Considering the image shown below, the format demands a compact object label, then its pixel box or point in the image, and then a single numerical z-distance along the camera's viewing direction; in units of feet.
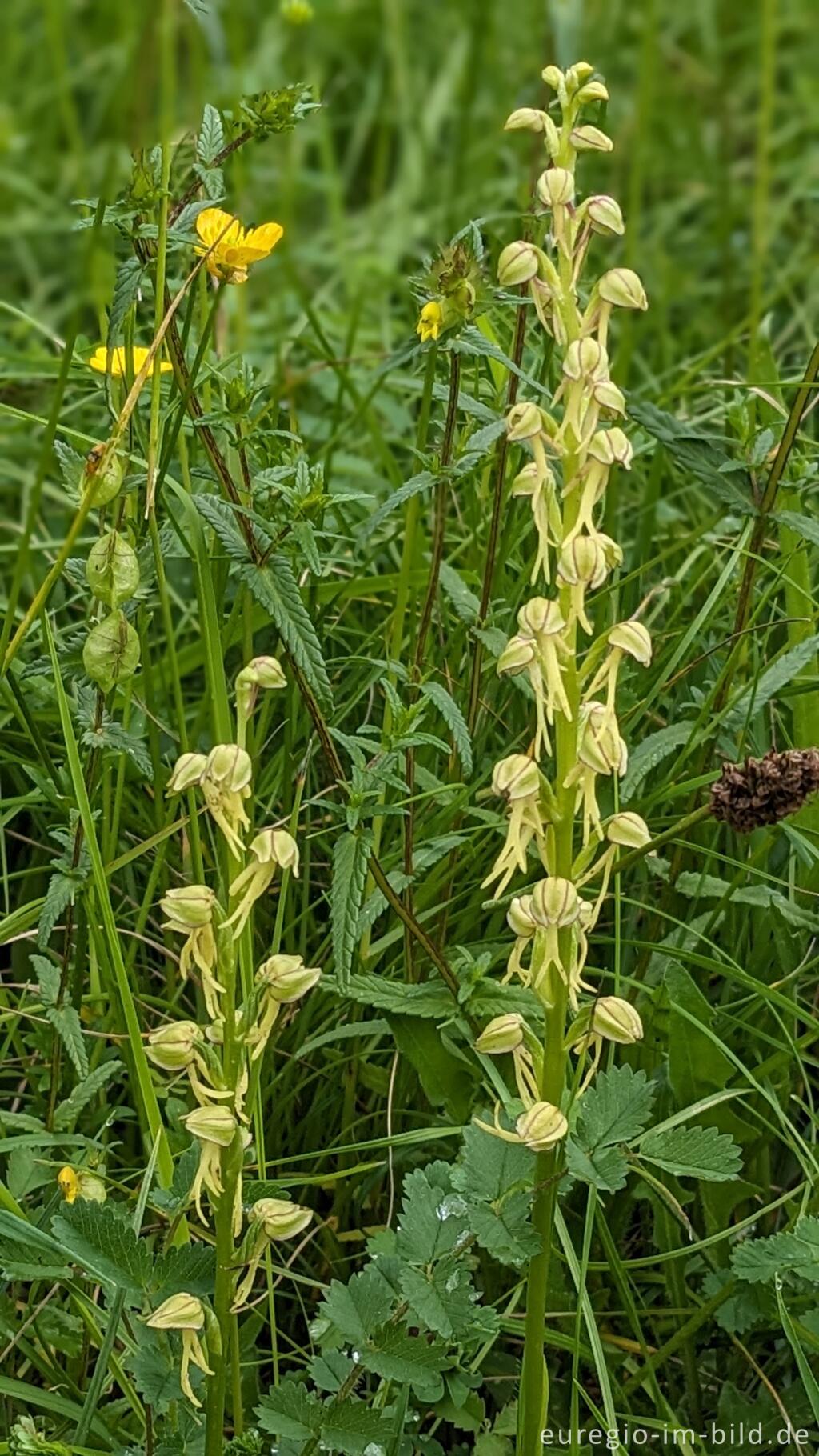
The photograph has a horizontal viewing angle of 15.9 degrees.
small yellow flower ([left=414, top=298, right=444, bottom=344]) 1.73
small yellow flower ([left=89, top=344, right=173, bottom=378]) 1.77
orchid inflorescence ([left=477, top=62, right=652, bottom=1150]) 1.49
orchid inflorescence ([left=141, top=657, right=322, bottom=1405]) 1.50
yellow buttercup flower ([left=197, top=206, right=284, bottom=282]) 1.74
